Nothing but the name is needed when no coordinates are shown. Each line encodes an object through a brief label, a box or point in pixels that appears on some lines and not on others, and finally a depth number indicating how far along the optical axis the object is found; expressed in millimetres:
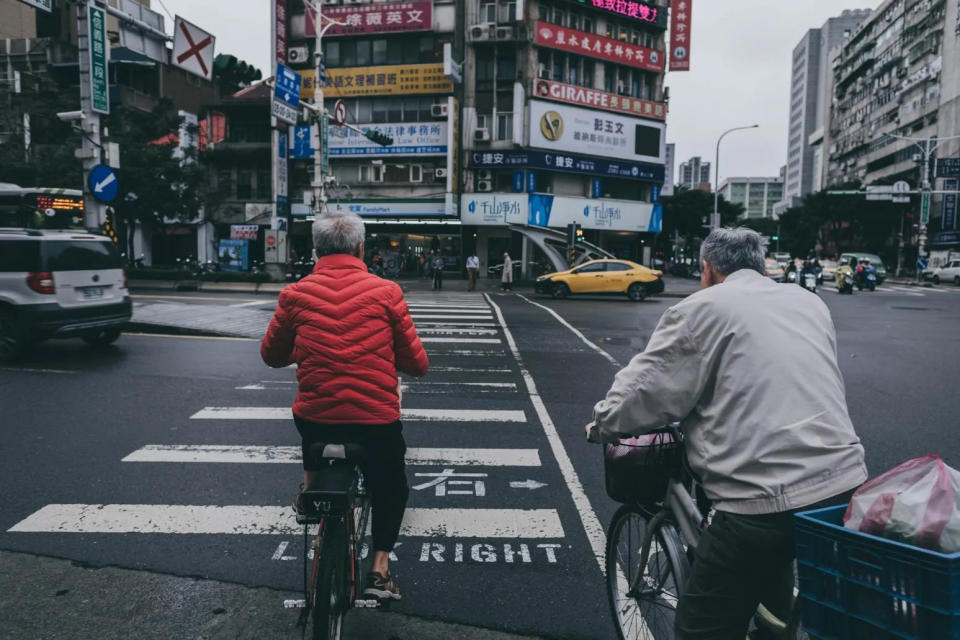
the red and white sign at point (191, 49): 14453
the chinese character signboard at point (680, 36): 44594
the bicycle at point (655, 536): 2596
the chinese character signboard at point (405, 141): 39188
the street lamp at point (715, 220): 36531
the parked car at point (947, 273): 42125
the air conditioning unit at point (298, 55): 40375
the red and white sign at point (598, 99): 39025
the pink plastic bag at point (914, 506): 1642
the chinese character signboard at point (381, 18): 38688
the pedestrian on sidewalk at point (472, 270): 29859
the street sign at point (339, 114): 23997
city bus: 20547
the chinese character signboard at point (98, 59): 14914
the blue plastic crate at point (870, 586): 1560
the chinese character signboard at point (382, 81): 38906
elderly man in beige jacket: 2158
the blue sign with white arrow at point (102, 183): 14250
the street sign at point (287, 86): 20031
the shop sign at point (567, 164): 38719
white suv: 10062
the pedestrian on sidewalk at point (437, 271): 29906
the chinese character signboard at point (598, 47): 38875
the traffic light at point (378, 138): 26406
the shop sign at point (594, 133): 39062
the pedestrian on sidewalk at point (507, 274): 30766
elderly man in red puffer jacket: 3098
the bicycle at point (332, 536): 2662
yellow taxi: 25188
